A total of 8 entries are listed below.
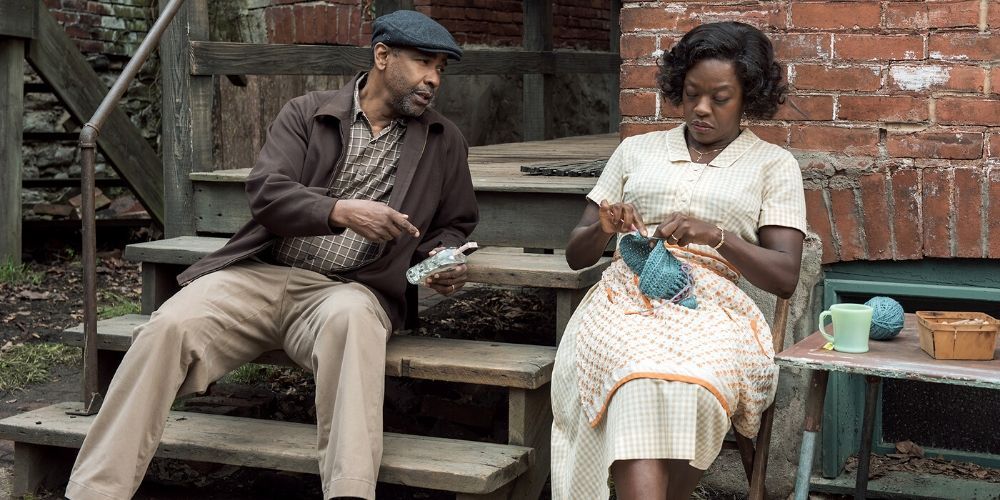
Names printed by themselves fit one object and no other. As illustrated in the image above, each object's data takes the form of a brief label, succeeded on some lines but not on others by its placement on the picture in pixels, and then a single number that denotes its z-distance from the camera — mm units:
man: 3252
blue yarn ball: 2926
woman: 2834
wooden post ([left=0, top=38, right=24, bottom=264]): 6485
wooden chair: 3125
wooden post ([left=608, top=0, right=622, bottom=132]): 9141
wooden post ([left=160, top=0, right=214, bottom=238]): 4590
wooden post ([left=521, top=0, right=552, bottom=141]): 7531
